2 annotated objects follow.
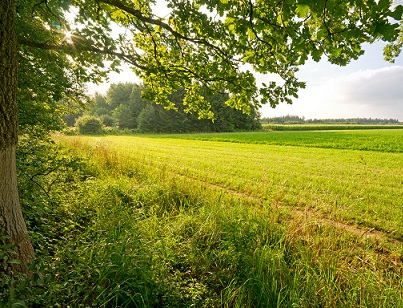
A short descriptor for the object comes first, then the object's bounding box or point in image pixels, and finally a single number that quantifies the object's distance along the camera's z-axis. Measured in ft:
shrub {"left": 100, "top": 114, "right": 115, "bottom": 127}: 212.43
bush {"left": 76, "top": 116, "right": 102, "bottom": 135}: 156.25
